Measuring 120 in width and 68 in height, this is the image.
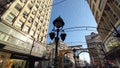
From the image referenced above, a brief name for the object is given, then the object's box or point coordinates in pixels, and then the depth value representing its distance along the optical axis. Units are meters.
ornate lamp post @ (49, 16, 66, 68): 2.81
